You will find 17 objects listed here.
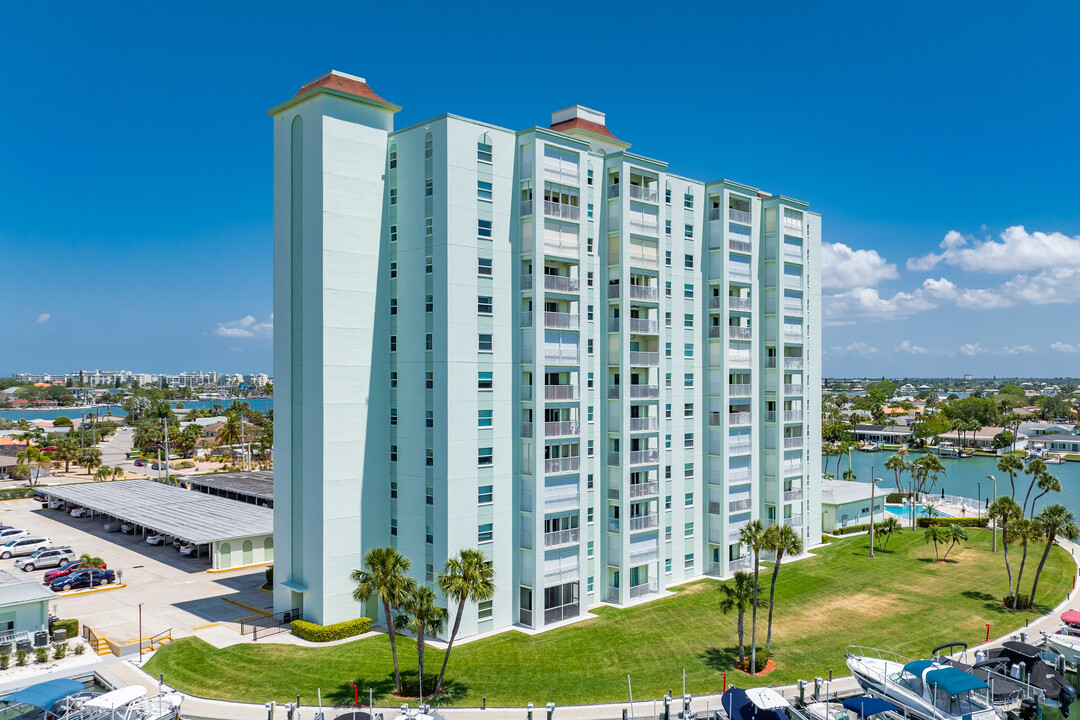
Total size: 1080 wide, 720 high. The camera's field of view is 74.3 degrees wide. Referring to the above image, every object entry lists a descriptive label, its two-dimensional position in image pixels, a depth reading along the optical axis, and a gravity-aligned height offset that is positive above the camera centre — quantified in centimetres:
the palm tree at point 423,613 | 3073 -1035
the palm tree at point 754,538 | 3559 -853
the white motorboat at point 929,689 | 2903 -1360
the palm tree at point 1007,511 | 4944 -989
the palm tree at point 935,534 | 6016 -1370
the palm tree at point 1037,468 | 6581 -882
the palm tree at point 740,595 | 3650 -1142
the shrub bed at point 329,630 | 3831 -1388
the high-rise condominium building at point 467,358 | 3988 +99
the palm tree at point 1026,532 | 4597 -1039
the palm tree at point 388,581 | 3078 -900
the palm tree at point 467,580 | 3086 -898
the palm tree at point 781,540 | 3588 -841
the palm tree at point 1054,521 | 4497 -940
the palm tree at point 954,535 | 5997 -1377
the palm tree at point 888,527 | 6450 -1414
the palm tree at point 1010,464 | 6719 -857
